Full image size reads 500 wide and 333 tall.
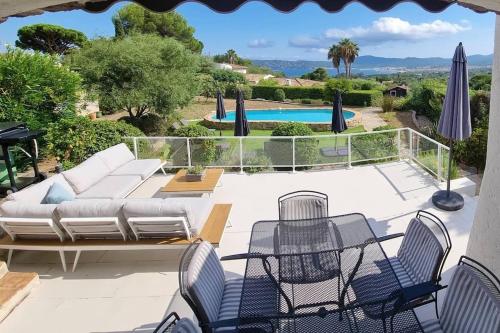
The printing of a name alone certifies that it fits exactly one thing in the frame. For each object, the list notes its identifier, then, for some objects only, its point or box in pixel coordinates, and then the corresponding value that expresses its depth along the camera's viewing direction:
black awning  2.30
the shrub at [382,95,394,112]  26.56
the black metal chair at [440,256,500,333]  2.12
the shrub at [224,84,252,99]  33.38
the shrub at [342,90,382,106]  29.48
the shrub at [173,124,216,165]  8.17
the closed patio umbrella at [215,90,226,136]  11.48
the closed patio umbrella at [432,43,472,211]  5.37
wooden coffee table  6.20
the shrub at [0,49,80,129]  9.35
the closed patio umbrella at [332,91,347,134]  9.15
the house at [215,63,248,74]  43.59
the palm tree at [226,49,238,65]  62.83
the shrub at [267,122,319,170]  8.14
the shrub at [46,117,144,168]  8.87
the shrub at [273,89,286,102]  33.16
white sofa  4.11
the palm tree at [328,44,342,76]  52.09
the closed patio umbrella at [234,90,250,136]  8.81
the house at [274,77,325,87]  38.27
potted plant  6.61
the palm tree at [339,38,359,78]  50.69
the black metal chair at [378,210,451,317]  2.79
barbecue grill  6.16
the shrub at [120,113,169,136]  18.73
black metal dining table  2.58
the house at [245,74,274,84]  38.31
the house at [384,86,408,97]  31.27
